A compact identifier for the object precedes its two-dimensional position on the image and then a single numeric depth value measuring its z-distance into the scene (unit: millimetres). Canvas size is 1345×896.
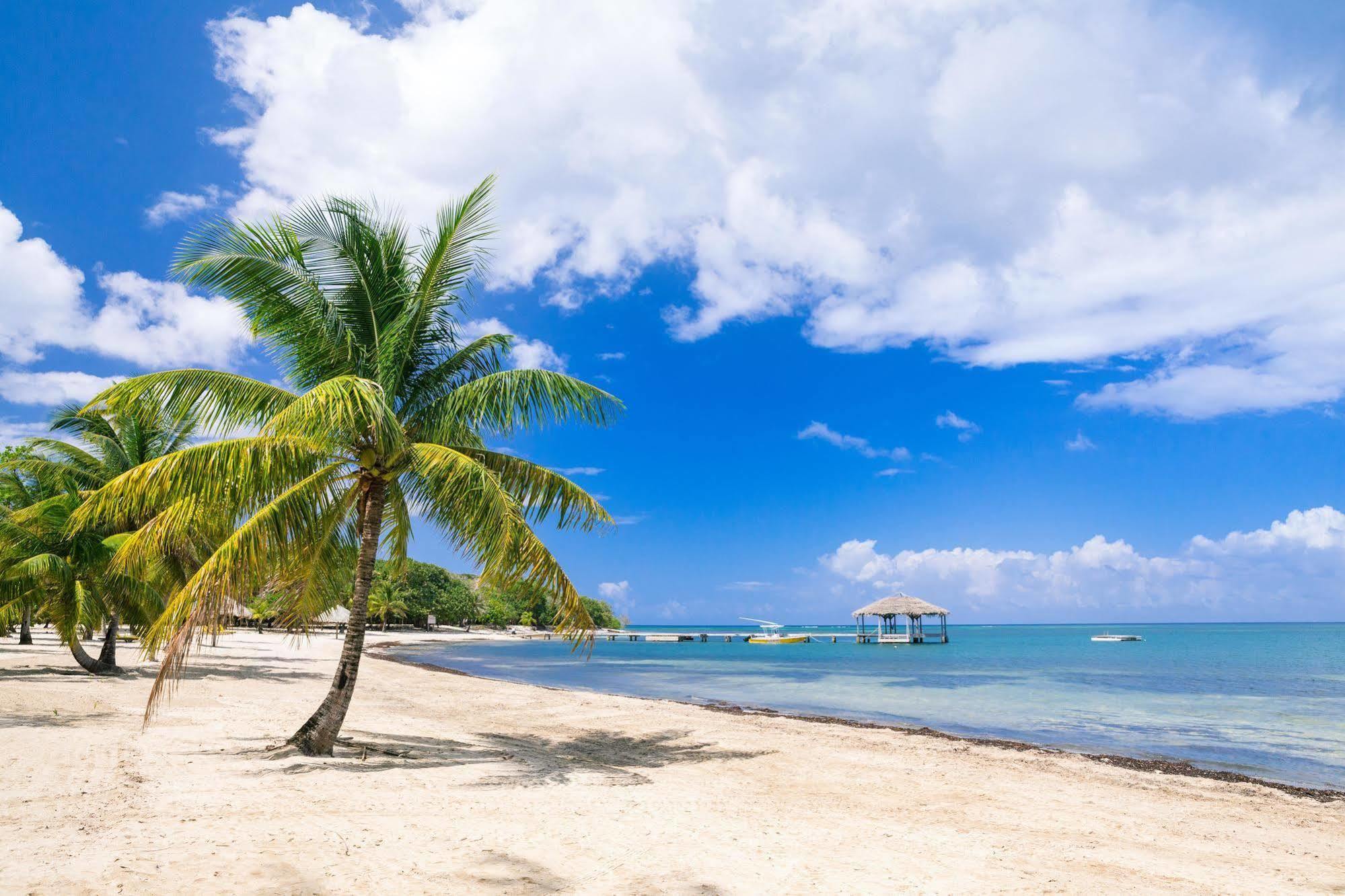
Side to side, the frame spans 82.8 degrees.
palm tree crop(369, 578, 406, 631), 74812
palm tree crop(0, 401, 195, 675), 14891
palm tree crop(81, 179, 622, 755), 7773
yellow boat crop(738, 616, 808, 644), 90175
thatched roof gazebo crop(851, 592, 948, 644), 62000
